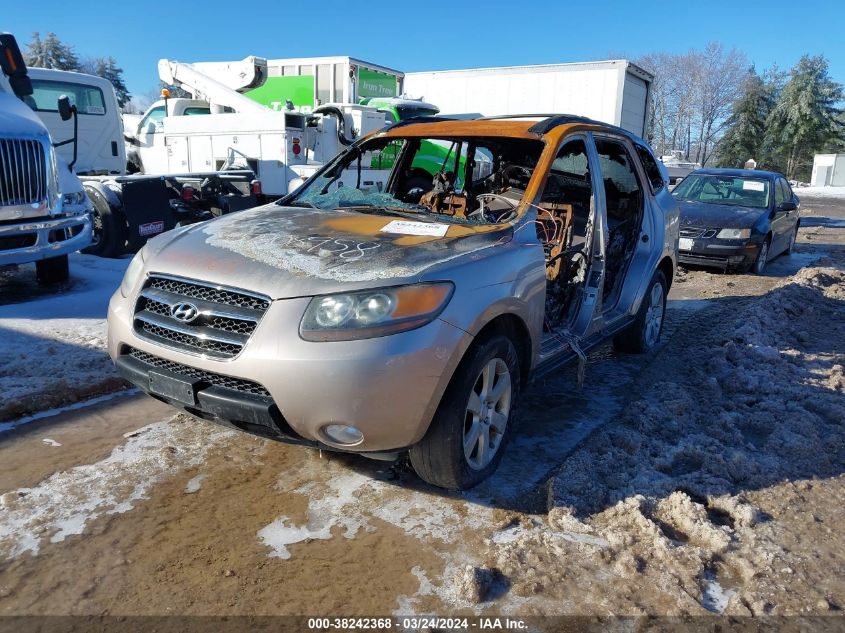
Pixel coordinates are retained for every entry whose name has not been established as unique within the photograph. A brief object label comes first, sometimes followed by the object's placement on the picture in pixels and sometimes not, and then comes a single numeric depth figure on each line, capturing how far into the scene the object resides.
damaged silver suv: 2.66
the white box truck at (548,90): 16.47
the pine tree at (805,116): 51.12
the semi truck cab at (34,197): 6.11
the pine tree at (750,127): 53.66
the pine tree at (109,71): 69.38
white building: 46.78
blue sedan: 9.88
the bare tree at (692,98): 64.12
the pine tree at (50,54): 59.68
